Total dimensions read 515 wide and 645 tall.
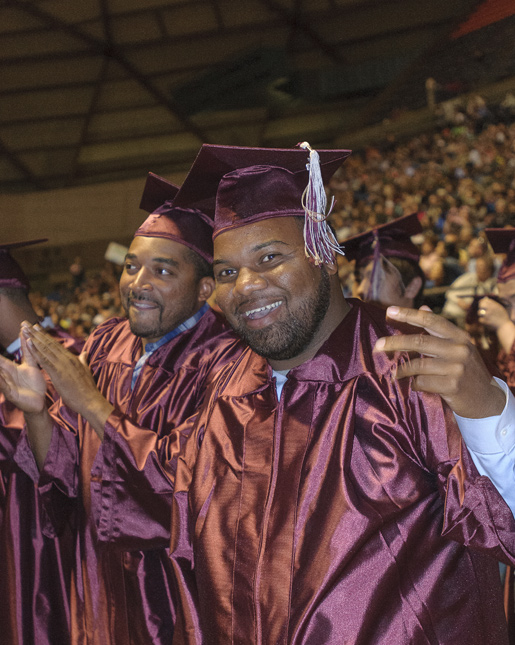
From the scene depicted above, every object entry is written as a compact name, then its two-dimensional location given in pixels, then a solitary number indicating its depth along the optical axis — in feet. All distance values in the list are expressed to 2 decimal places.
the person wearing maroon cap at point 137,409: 7.46
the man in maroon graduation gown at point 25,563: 9.07
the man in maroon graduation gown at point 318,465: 4.97
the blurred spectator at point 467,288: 19.58
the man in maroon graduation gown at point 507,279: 9.96
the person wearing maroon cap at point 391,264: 11.59
